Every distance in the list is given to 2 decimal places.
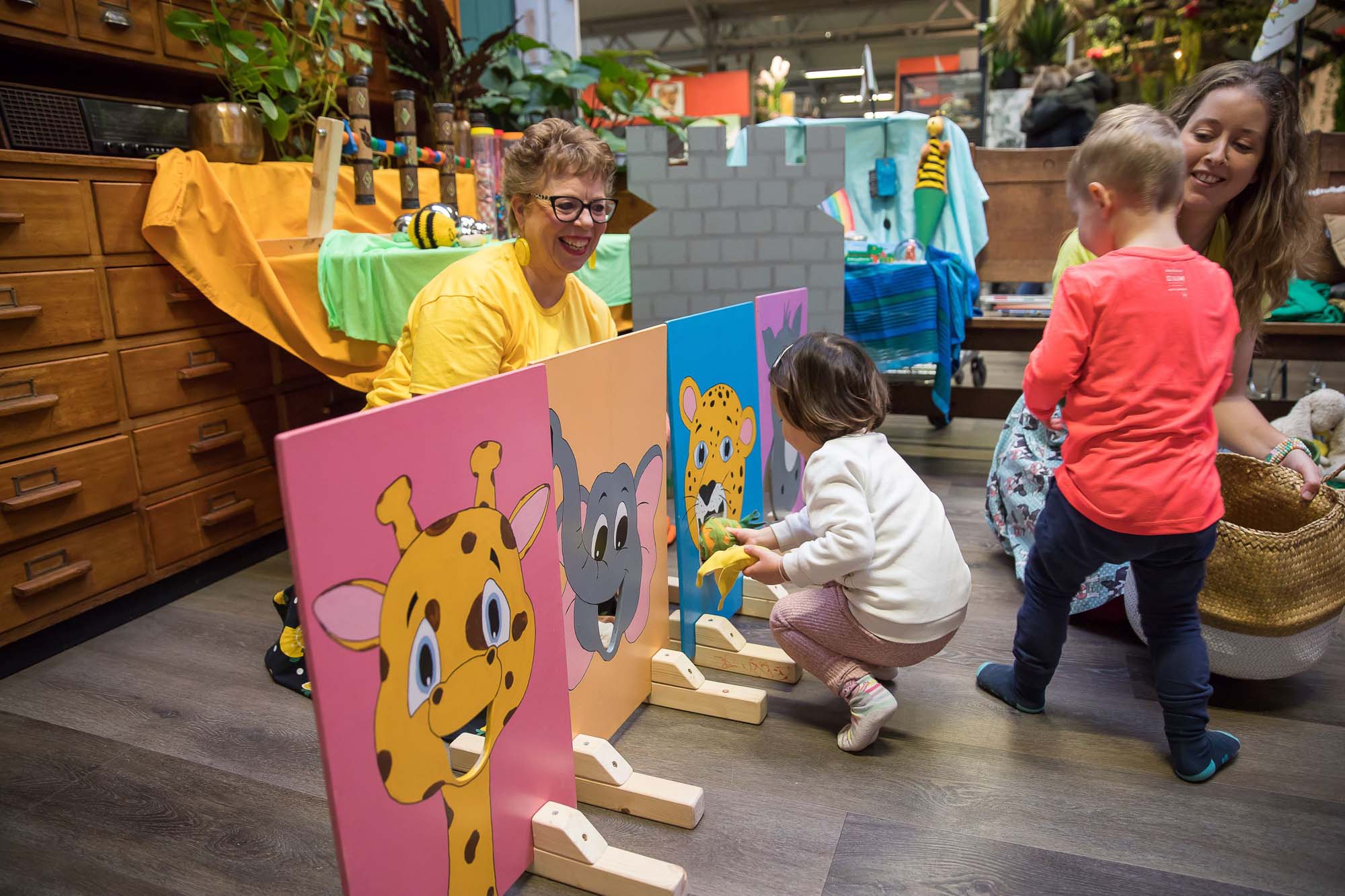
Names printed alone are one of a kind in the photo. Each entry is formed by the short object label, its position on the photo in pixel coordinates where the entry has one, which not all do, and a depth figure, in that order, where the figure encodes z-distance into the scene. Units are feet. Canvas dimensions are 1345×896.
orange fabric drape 7.18
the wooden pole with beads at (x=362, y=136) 8.06
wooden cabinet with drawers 6.28
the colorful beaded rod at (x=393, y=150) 8.19
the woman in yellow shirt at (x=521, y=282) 5.09
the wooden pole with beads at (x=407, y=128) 8.58
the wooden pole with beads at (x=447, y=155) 9.20
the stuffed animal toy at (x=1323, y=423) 7.89
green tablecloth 7.24
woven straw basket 5.21
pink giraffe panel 2.83
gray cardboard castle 8.59
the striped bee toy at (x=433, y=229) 7.48
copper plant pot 7.72
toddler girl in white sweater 4.85
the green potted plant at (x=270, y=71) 7.73
